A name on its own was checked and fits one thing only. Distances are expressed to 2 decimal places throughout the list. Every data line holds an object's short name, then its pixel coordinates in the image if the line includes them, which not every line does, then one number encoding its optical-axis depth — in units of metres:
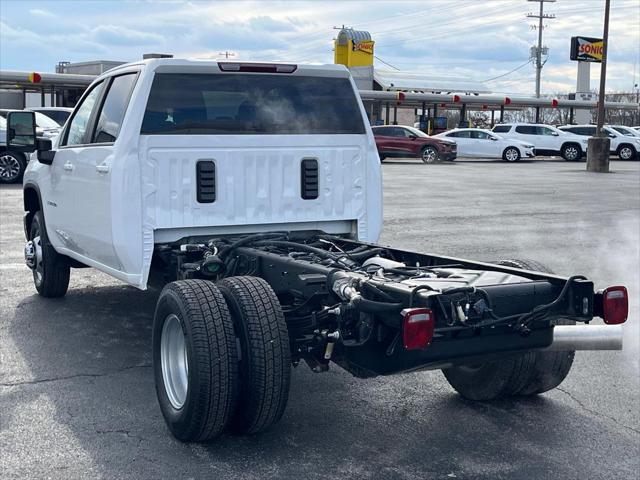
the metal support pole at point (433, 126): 50.53
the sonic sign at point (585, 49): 37.31
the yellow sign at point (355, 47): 60.91
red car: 34.19
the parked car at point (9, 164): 20.02
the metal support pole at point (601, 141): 29.81
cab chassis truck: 4.38
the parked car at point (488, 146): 36.69
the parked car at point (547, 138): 38.34
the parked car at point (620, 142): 39.19
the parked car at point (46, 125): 20.75
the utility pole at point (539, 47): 86.69
